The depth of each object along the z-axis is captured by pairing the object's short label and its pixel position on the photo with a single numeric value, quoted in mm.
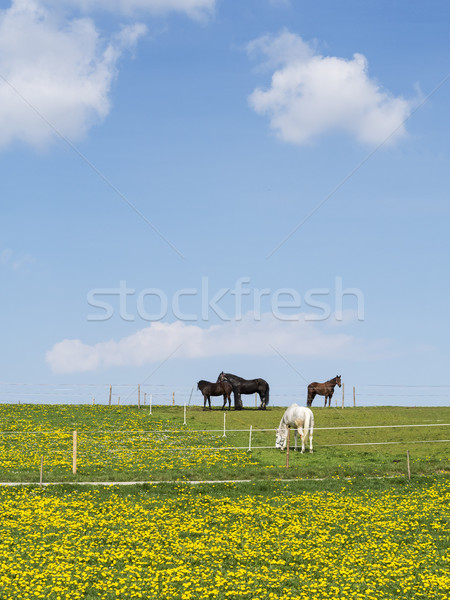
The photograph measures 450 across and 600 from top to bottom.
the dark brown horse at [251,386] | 56281
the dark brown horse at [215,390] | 55188
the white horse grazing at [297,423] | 34625
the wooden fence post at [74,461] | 28766
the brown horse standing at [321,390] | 58375
